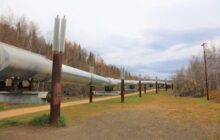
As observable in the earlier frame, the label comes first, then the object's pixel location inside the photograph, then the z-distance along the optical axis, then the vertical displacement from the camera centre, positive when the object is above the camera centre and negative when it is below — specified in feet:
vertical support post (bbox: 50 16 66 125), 18.73 +1.46
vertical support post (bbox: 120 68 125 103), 47.97 +0.88
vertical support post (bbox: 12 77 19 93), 14.92 -0.19
